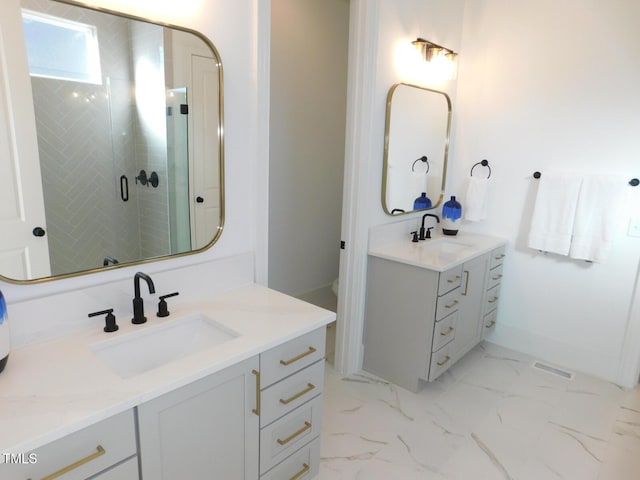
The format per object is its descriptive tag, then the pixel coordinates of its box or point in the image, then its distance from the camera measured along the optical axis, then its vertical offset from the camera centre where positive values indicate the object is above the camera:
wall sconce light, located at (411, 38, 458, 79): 2.70 +0.67
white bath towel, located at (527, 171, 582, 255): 2.72 -0.34
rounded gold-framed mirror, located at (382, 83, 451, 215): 2.64 +0.05
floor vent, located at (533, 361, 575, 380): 2.82 -1.42
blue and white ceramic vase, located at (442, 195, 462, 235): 3.10 -0.43
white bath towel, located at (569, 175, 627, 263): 2.58 -0.33
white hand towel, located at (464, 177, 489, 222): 3.09 -0.30
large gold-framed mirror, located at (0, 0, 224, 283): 1.24 +0.02
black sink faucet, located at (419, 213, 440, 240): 2.89 -0.48
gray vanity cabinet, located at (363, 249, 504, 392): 2.43 -0.97
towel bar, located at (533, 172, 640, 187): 2.52 -0.11
